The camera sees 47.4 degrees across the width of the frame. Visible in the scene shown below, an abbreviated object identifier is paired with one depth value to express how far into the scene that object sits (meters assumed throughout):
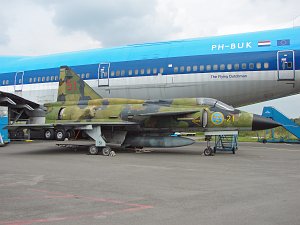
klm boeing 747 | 16.69
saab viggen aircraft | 13.26
